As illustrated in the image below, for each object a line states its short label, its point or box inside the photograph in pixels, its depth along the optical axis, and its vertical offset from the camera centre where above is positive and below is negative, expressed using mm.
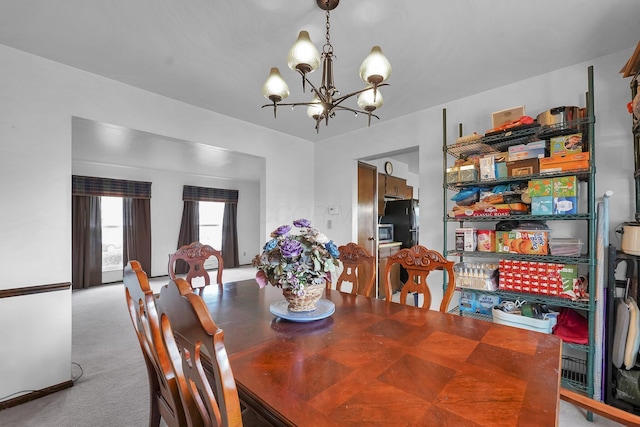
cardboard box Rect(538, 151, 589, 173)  1835 +340
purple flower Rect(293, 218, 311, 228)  1372 -53
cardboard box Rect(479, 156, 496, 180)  2213 +356
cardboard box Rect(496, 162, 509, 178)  2184 +338
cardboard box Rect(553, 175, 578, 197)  1880 +182
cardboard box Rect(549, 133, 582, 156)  1880 +469
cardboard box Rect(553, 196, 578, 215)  1890 +53
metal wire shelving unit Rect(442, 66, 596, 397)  1812 -39
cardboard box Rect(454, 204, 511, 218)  2156 +9
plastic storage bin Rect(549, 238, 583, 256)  1912 -234
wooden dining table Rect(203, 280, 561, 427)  700 -508
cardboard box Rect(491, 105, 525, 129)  2155 +767
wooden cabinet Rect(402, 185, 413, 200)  5363 +396
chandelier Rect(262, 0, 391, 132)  1288 +694
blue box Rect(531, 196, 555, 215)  1951 +55
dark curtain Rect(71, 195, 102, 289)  5289 -575
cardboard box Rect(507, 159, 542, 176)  2027 +337
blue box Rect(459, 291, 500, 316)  2248 -735
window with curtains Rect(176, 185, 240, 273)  6746 -186
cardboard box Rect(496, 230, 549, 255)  2000 -215
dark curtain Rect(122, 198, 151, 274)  5898 -401
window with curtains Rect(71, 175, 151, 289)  5309 -234
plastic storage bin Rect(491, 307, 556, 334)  1887 -753
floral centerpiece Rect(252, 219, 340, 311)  1269 -221
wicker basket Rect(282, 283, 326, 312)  1324 -414
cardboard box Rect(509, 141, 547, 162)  2008 +458
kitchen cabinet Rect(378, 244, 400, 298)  4363 -870
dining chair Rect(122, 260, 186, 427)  901 -496
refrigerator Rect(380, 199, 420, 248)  4723 -115
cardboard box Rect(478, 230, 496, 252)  2232 -226
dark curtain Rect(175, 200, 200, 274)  6691 -358
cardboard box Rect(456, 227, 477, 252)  2297 -224
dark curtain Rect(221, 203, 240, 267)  7504 -666
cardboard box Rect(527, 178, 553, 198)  1957 +182
